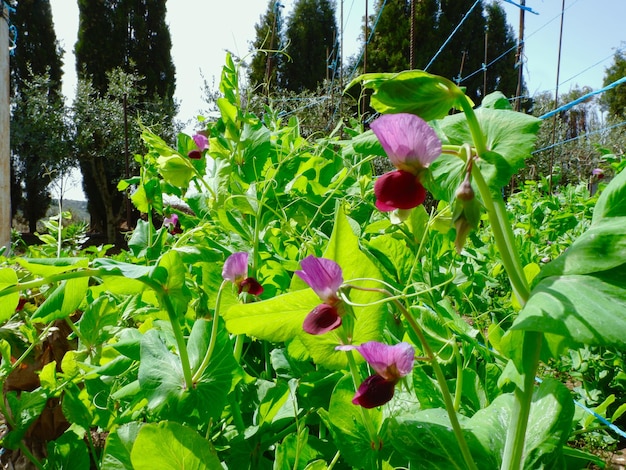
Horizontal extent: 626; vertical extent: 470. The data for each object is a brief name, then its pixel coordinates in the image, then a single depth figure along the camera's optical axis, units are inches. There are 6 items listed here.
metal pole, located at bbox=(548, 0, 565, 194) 175.5
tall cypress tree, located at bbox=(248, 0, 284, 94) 557.3
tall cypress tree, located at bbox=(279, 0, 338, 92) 619.2
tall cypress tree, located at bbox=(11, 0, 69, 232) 451.2
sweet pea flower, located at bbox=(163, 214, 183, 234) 42.5
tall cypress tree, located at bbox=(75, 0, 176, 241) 482.3
